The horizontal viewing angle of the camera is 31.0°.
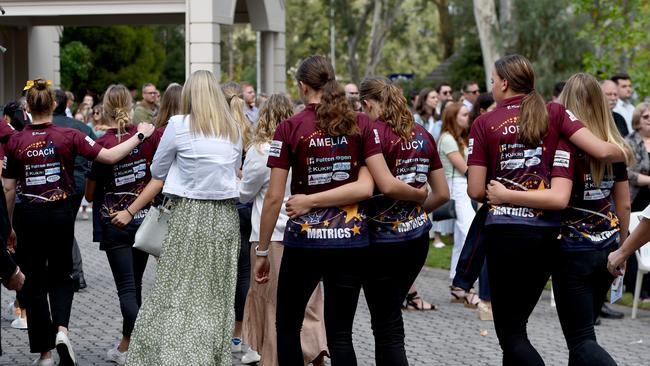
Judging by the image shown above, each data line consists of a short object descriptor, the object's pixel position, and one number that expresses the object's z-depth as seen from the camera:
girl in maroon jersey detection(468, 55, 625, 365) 6.30
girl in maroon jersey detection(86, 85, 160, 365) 8.27
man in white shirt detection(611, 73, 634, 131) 14.20
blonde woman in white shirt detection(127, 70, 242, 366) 7.30
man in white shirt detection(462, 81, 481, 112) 16.88
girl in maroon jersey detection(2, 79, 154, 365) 8.08
